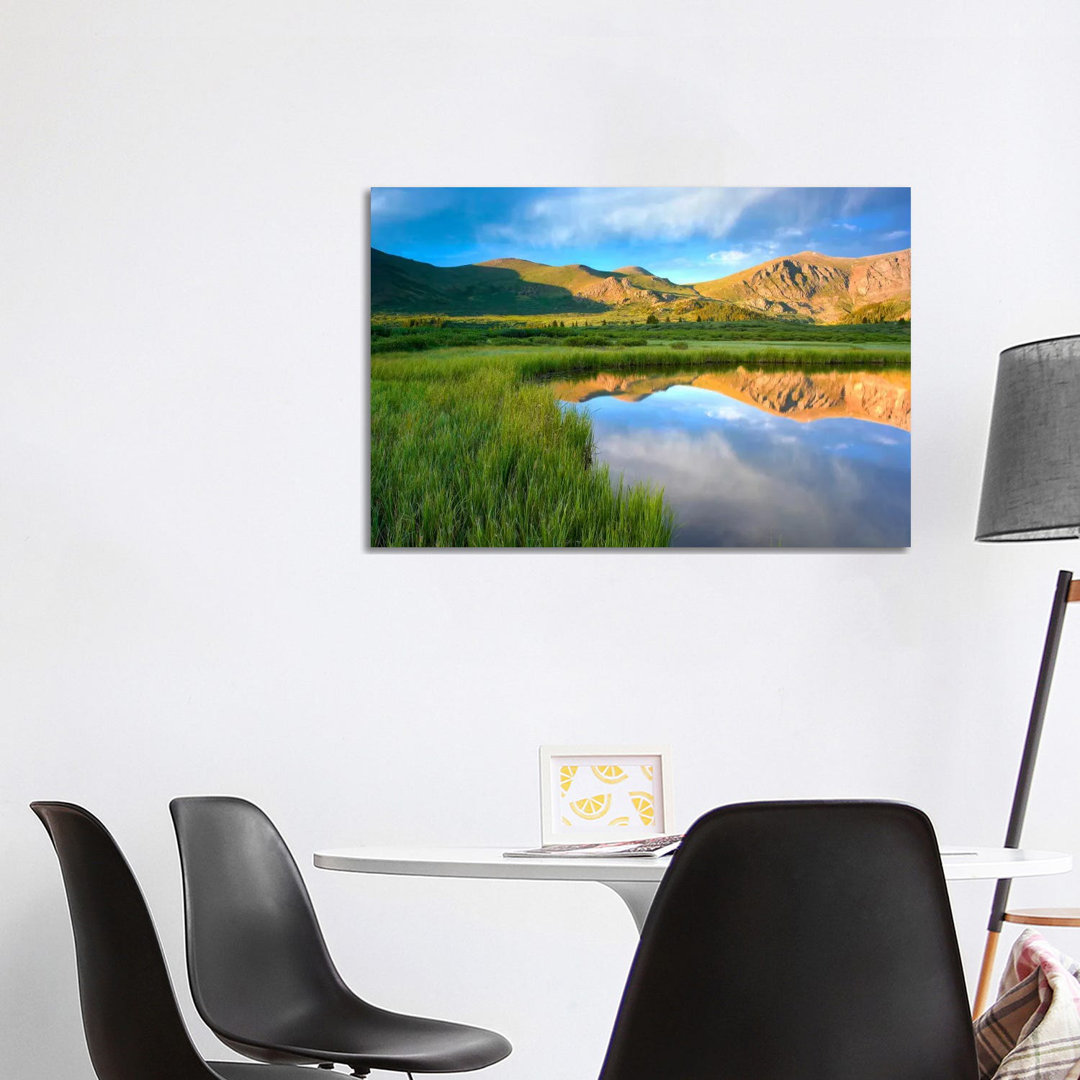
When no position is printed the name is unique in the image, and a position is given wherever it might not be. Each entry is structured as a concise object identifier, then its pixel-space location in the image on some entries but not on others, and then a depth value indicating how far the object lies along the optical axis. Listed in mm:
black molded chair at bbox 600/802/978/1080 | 1278
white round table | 1598
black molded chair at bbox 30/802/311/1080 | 1621
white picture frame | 2004
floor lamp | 2396
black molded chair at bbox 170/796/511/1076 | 2031
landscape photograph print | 2869
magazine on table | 1703
